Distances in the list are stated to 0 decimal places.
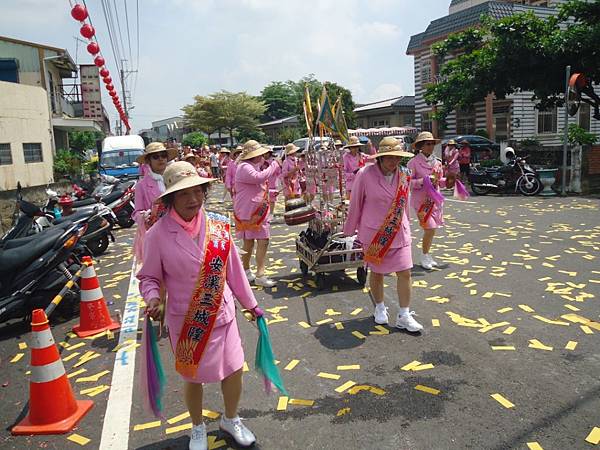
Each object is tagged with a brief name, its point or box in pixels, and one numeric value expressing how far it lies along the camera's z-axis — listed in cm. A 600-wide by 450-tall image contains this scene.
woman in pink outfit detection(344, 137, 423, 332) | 471
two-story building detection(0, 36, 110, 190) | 2173
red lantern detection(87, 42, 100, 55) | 1314
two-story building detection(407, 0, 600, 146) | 2783
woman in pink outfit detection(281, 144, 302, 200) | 1124
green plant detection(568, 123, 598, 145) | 1463
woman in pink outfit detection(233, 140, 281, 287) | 621
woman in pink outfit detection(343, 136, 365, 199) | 1053
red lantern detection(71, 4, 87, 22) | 1032
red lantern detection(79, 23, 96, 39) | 1115
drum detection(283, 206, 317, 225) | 648
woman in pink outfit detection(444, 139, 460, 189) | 840
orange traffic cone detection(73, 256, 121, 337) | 509
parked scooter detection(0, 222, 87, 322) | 509
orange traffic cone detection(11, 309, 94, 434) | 337
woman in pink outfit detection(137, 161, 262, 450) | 281
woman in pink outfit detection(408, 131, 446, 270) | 657
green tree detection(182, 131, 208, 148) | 5138
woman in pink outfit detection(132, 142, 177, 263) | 528
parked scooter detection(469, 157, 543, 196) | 1472
